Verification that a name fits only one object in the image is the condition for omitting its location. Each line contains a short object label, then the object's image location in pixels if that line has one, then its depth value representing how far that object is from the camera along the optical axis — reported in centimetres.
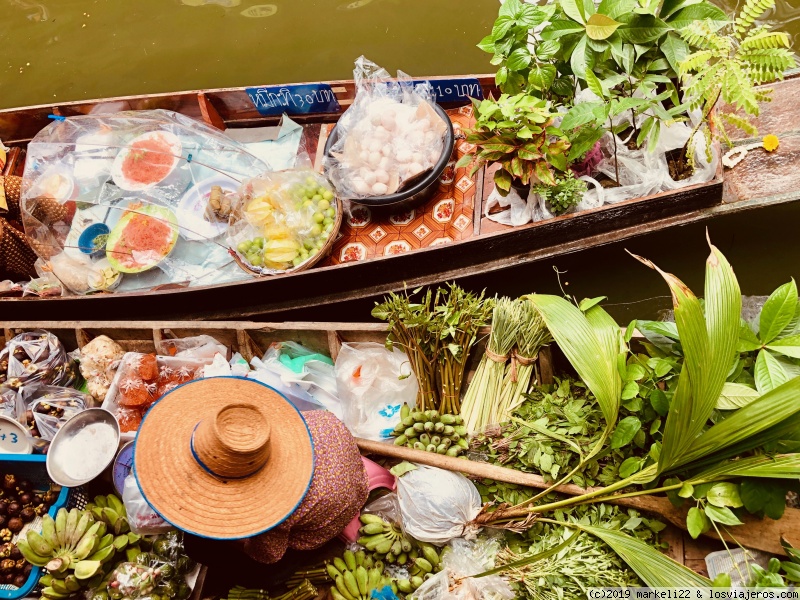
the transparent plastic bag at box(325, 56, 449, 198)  364
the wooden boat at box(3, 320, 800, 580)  299
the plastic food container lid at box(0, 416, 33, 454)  293
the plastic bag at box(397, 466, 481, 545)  245
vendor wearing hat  191
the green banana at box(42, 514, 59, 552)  243
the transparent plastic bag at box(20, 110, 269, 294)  377
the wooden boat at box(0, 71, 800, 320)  334
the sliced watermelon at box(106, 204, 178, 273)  372
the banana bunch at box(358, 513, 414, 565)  256
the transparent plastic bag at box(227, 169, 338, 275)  359
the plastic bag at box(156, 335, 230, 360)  324
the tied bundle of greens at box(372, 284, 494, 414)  272
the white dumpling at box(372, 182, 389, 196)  361
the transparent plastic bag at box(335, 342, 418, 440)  303
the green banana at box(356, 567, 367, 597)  246
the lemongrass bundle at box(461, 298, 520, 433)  270
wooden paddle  210
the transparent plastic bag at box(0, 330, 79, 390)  320
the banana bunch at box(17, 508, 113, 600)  237
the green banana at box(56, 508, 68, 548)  246
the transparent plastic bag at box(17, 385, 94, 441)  296
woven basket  354
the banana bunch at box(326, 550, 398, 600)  246
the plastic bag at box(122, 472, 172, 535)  253
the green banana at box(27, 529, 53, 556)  239
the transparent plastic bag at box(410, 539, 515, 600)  232
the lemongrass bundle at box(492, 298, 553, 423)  262
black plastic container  359
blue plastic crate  265
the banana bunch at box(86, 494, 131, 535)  259
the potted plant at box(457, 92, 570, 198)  295
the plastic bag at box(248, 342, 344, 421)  308
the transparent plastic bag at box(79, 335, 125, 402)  321
